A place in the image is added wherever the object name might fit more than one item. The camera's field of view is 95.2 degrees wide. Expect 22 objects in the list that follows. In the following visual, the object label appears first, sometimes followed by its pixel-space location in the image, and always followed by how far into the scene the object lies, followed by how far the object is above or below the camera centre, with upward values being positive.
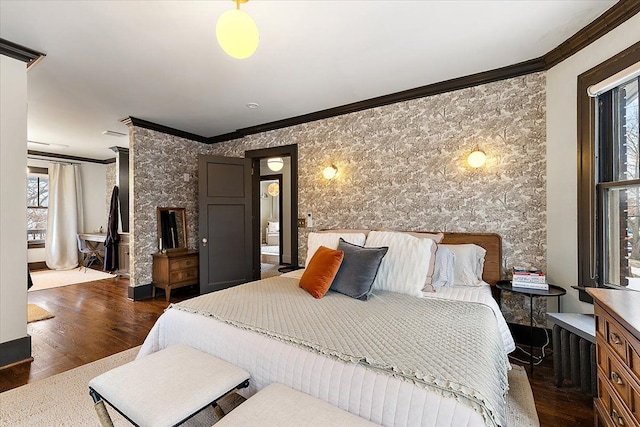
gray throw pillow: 2.17 -0.45
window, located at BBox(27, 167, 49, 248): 6.64 +0.28
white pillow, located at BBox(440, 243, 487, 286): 2.62 -0.47
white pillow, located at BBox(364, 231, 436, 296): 2.28 -0.42
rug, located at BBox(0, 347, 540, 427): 1.78 -1.24
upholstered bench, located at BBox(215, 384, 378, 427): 1.06 -0.76
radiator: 1.90 -1.01
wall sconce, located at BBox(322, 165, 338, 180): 3.86 +0.56
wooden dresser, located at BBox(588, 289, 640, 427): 1.10 -0.62
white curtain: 6.60 -0.03
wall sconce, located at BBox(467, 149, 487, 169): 2.87 +0.54
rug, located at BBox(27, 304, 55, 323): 3.50 -1.21
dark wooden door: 4.45 -0.12
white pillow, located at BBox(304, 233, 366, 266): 2.72 -0.25
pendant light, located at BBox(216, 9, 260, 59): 1.57 +1.00
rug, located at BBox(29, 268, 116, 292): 5.28 -1.21
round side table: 2.29 -0.64
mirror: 4.61 -0.21
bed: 1.08 -0.64
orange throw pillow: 2.20 -0.45
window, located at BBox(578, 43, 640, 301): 1.96 +0.23
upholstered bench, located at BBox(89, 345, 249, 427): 1.16 -0.75
